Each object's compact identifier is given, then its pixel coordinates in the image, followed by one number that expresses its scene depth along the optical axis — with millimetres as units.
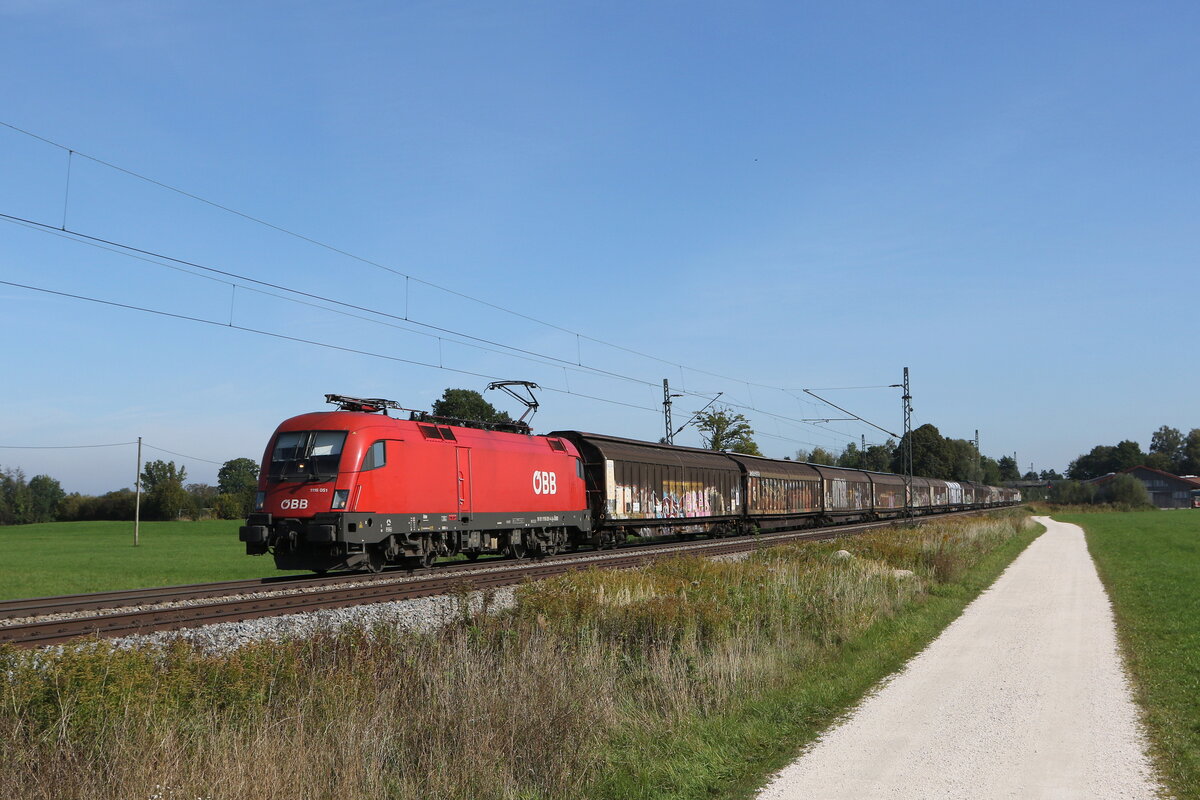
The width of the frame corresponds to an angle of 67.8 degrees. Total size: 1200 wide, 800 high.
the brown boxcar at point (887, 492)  65000
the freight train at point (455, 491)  19781
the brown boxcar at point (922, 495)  71125
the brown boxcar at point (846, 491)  54781
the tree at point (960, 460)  159625
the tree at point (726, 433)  91375
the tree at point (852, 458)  175000
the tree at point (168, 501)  104250
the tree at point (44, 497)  128750
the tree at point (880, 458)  162250
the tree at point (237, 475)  162438
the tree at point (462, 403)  109062
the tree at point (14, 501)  125438
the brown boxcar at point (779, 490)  43688
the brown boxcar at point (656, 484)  31688
